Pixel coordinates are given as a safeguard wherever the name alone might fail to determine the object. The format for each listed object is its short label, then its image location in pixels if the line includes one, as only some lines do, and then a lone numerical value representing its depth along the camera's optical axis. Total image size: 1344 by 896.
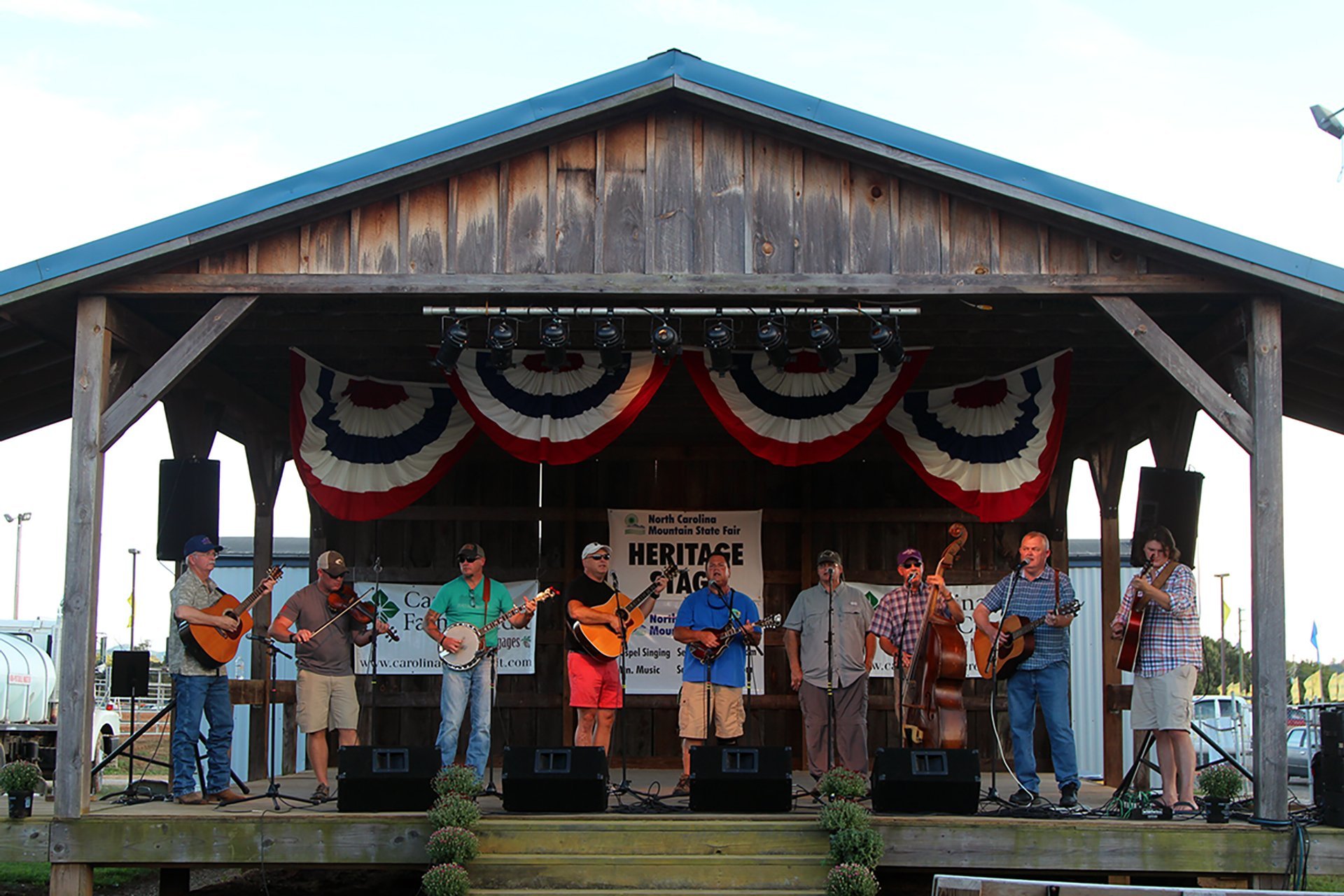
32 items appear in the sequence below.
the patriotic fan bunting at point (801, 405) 9.48
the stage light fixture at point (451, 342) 8.38
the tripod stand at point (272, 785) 8.49
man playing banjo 8.84
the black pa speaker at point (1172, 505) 9.60
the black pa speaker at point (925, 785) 8.02
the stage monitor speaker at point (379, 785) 8.12
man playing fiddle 8.77
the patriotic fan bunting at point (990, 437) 9.60
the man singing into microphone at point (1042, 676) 8.46
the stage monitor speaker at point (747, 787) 8.11
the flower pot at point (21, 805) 8.41
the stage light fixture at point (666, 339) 8.38
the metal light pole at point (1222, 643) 37.38
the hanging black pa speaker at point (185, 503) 9.62
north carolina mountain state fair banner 12.22
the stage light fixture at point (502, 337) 8.42
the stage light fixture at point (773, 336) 8.39
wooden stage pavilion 7.85
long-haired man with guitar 8.05
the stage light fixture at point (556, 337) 8.30
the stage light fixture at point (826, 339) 8.33
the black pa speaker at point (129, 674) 9.62
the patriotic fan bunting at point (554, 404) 9.34
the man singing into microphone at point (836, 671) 9.70
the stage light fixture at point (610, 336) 8.41
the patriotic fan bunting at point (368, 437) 9.76
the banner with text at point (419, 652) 12.14
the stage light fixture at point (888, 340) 8.38
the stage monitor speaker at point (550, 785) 8.09
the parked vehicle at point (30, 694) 17.12
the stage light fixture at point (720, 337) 8.42
